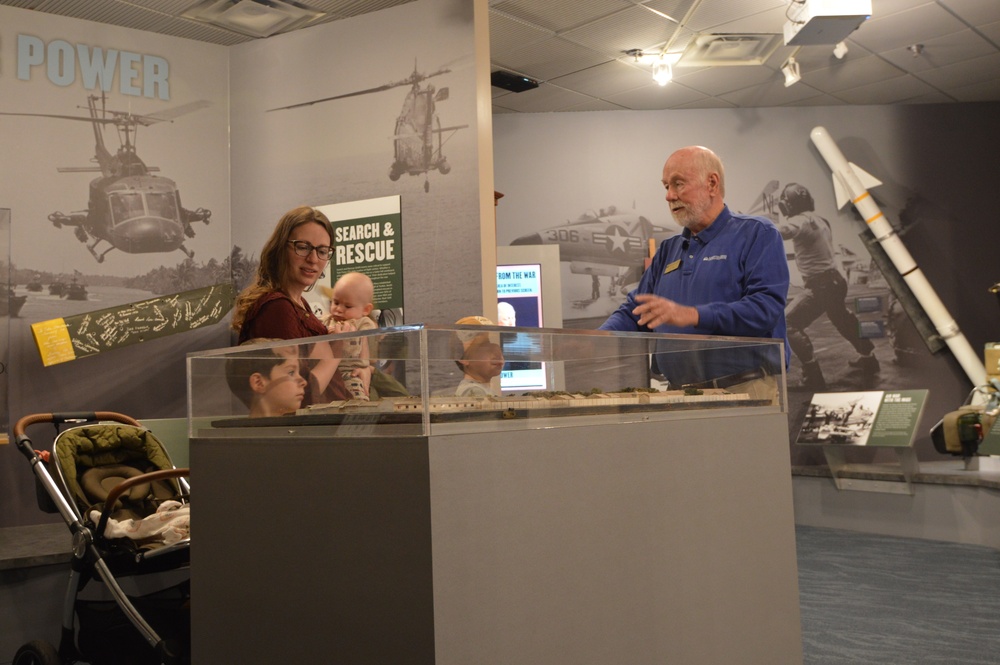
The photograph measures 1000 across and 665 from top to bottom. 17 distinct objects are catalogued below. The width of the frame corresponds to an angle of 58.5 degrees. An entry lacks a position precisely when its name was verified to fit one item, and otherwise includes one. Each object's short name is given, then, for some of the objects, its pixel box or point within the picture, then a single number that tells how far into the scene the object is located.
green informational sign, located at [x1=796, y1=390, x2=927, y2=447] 6.77
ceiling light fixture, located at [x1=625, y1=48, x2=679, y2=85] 6.89
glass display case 1.40
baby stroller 2.87
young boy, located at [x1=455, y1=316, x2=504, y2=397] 1.46
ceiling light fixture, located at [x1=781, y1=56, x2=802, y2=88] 6.82
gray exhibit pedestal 1.35
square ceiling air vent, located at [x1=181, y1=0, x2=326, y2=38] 5.66
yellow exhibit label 5.30
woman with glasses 2.22
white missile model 8.09
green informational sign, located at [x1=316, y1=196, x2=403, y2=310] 5.57
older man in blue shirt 2.16
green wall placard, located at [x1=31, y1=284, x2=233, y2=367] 5.35
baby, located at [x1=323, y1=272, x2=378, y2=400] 3.14
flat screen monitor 7.46
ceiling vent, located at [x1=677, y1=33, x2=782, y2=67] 6.69
